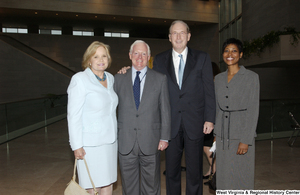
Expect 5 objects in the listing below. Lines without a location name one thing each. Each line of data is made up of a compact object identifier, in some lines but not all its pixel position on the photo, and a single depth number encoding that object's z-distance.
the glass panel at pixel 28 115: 6.07
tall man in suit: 2.31
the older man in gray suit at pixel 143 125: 2.19
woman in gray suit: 2.15
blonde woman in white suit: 2.04
